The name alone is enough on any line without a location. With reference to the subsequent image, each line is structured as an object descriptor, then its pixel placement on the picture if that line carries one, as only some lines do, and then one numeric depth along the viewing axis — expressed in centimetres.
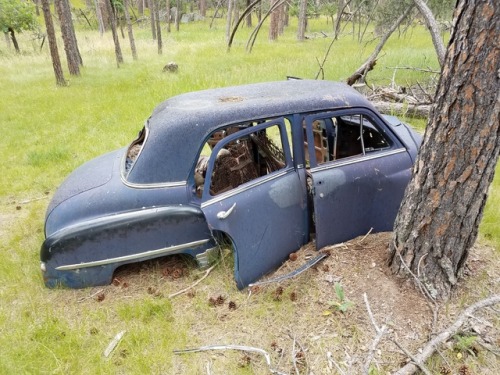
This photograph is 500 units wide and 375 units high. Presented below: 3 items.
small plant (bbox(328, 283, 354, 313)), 324
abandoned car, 357
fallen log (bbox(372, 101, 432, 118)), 765
